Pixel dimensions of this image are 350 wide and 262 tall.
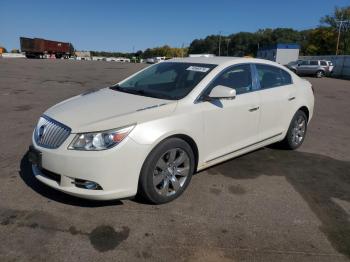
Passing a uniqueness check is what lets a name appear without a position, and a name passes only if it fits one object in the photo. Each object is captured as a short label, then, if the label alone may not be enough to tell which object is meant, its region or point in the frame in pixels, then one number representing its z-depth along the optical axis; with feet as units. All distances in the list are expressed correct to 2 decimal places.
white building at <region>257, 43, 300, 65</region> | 177.17
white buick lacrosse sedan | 10.69
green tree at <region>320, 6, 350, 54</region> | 252.62
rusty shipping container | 191.72
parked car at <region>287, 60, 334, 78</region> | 100.25
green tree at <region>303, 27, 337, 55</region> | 264.31
